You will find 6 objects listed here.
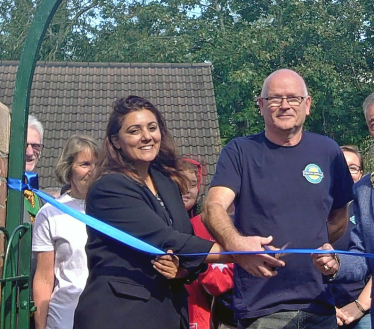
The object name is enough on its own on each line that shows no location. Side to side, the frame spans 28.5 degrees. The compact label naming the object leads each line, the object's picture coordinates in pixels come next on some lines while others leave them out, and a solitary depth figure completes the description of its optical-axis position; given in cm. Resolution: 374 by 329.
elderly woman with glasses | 449
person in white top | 435
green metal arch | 327
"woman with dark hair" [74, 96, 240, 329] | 322
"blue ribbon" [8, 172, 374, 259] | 312
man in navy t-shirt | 346
